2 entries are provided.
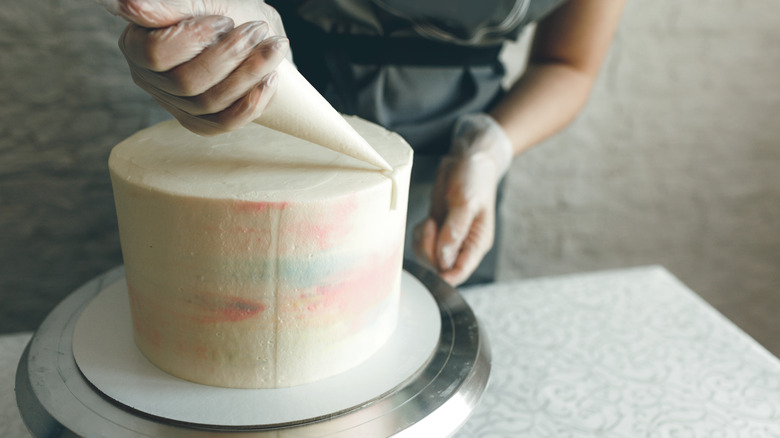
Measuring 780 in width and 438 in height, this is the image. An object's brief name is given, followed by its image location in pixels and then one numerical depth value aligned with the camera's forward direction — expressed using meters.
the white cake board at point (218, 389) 0.63
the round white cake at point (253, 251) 0.61
